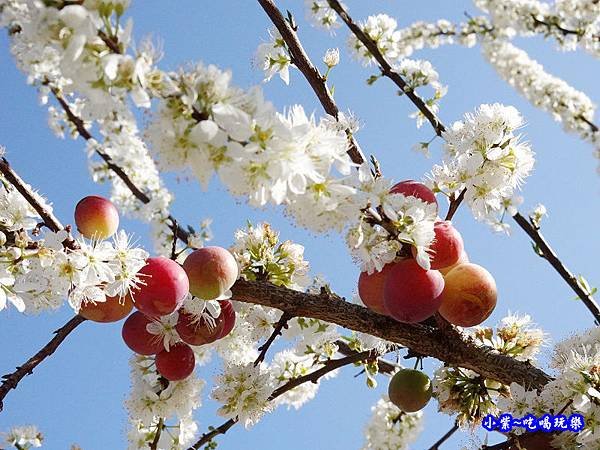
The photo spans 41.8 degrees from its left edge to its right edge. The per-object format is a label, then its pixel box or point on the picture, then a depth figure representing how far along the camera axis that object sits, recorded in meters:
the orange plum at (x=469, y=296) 0.57
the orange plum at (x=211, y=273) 0.54
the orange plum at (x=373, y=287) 0.56
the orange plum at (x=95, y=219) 0.61
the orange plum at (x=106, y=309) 0.54
